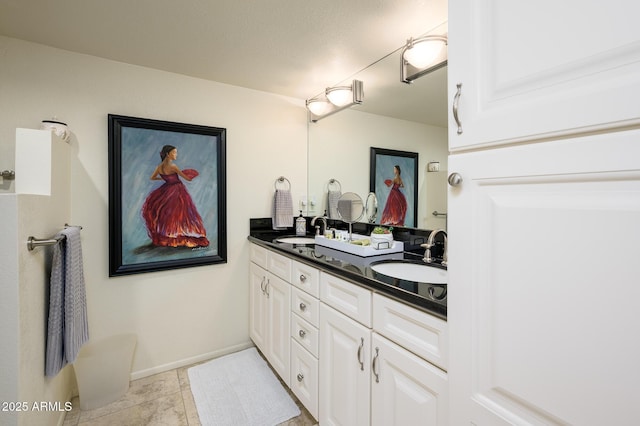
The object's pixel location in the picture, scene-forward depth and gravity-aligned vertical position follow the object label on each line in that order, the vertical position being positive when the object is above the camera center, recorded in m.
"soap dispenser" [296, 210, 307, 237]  2.68 -0.13
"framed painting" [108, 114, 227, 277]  2.02 +0.13
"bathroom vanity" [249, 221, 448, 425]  0.96 -0.54
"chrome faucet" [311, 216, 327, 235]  2.48 -0.08
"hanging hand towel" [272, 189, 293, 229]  2.57 +0.02
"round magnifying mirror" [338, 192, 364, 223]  2.16 +0.03
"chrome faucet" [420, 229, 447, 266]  1.50 -0.17
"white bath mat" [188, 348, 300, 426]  1.73 -1.20
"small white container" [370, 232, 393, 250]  1.73 -0.17
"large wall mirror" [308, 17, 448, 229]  1.65 +0.54
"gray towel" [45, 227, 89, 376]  1.40 -0.46
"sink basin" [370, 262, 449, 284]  1.41 -0.30
